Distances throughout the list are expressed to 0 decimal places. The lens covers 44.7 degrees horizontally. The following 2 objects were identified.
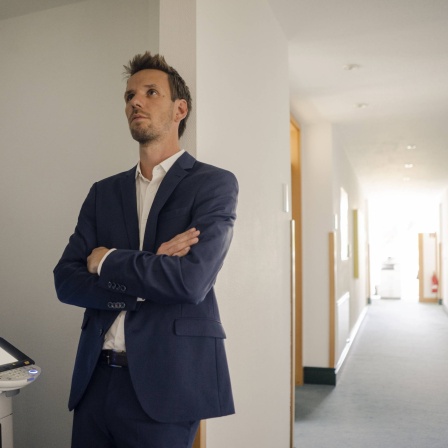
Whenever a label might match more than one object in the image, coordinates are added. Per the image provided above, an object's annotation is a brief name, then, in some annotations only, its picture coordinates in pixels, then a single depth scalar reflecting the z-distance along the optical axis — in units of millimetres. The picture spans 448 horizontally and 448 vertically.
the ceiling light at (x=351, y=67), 4145
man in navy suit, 1468
